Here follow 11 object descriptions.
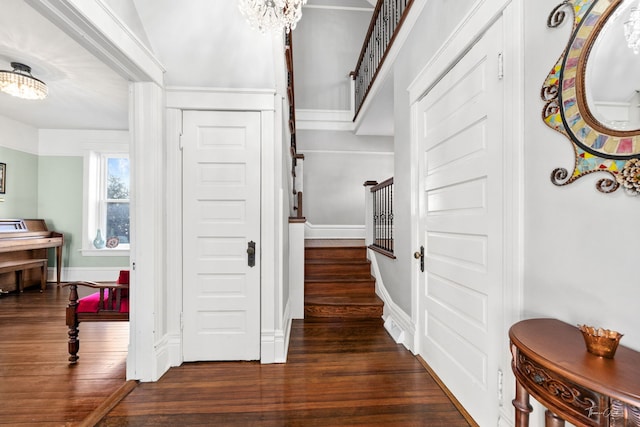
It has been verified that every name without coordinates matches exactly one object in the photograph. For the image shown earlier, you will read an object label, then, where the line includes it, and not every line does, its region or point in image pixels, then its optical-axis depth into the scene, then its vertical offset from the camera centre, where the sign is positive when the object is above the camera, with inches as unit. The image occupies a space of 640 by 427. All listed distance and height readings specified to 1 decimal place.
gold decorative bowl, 29.9 -13.0
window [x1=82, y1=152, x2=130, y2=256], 196.2 +9.2
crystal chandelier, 62.7 +45.9
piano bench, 156.9 -28.5
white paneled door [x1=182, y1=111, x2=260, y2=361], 89.7 -4.9
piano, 160.6 -15.1
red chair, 88.6 -28.8
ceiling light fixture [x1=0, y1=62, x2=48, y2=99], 110.6 +53.2
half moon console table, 25.7 -15.5
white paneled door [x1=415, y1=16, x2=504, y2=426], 56.4 -1.7
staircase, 123.5 -30.6
